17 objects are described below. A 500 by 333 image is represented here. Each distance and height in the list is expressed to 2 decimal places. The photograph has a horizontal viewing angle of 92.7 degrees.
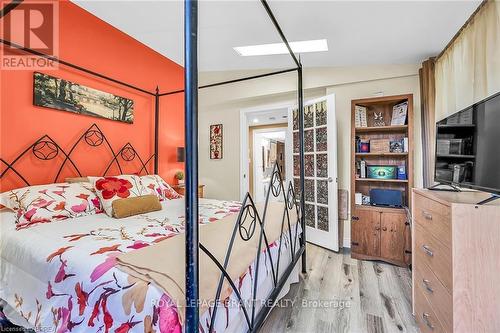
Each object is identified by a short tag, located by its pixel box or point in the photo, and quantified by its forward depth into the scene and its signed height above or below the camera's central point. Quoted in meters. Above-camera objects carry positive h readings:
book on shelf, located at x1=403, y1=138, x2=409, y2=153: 2.68 +0.26
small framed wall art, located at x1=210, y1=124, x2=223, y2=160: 4.34 +0.48
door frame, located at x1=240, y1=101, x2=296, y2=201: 4.08 +0.40
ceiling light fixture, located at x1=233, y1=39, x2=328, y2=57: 2.53 +1.34
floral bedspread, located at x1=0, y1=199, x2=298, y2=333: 0.85 -0.48
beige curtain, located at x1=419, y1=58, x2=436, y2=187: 2.53 +0.54
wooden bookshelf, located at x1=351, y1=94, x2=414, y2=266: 2.61 -0.32
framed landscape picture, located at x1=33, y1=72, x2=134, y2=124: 2.12 +0.70
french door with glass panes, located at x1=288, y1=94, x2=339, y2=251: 2.96 -0.02
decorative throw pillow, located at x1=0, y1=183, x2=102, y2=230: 1.65 -0.25
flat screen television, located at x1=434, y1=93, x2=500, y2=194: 1.17 +0.12
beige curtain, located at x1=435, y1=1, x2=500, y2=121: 1.69 +0.85
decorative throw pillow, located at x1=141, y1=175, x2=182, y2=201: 2.46 -0.20
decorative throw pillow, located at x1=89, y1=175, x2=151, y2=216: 1.97 -0.18
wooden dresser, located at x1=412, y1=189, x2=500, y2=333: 1.07 -0.46
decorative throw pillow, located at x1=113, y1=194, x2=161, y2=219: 1.86 -0.31
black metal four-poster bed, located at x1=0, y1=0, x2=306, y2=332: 0.78 -0.06
